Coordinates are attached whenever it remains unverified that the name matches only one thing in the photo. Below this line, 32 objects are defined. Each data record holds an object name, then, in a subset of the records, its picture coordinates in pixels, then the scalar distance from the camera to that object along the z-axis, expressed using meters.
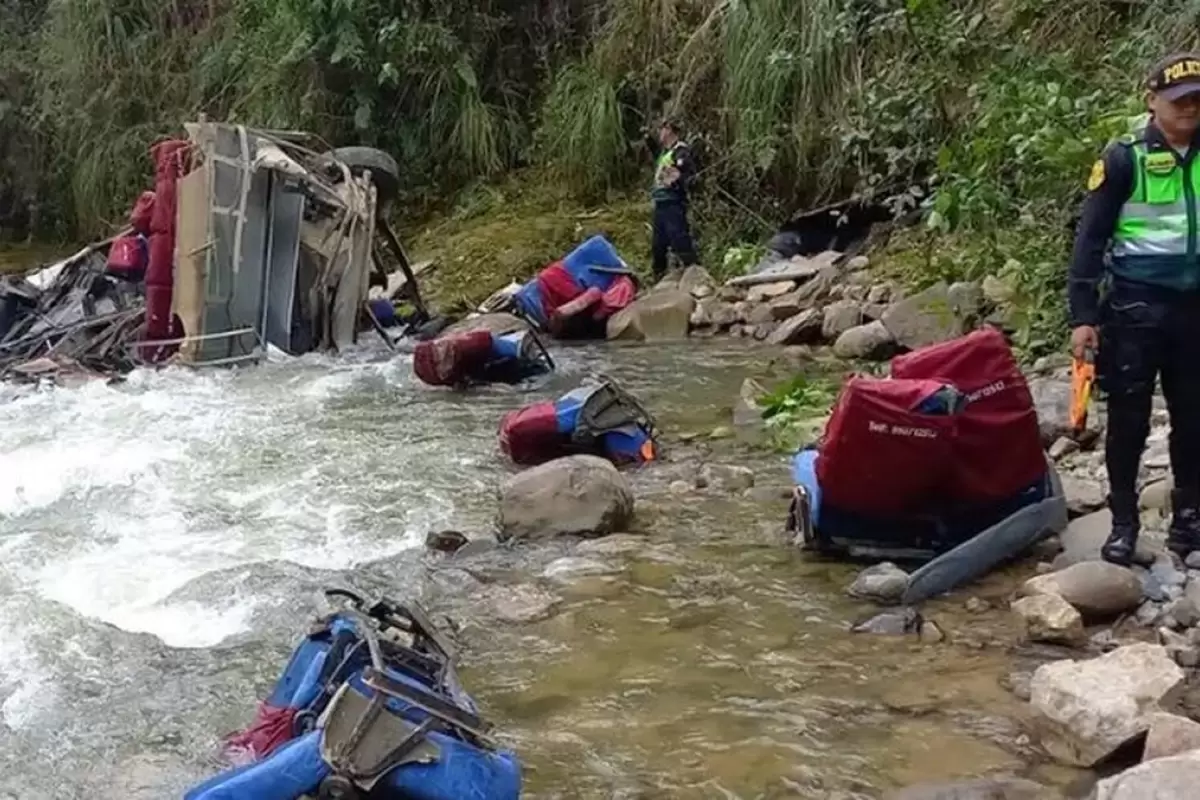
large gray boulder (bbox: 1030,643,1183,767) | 3.06
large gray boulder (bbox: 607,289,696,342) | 9.90
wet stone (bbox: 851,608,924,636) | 4.03
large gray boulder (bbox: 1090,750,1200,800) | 2.45
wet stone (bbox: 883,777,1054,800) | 2.97
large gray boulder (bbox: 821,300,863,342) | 8.84
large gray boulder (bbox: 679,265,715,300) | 10.43
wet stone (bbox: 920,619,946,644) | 3.95
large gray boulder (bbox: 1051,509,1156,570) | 4.22
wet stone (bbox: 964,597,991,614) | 4.12
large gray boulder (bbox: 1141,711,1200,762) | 2.82
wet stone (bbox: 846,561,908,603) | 4.28
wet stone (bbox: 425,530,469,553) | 5.23
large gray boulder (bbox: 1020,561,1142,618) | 3.87
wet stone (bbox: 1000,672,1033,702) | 3.50
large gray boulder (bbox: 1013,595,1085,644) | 3.78
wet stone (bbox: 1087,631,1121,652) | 3.70
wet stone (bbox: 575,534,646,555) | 5.00
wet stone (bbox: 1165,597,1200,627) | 3.69
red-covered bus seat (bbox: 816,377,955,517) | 4.23
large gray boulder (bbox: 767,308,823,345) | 9.03
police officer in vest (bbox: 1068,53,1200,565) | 3.86
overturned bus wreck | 9.12
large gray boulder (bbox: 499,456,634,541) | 5.23
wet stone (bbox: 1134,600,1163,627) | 3.80
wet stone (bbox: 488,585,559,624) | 4.44
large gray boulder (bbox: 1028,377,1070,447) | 5.53
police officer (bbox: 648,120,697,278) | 10.81
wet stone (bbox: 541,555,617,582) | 4.79
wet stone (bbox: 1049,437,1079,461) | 5.36
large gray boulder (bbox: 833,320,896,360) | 8.16
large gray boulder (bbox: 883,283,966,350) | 7.75
